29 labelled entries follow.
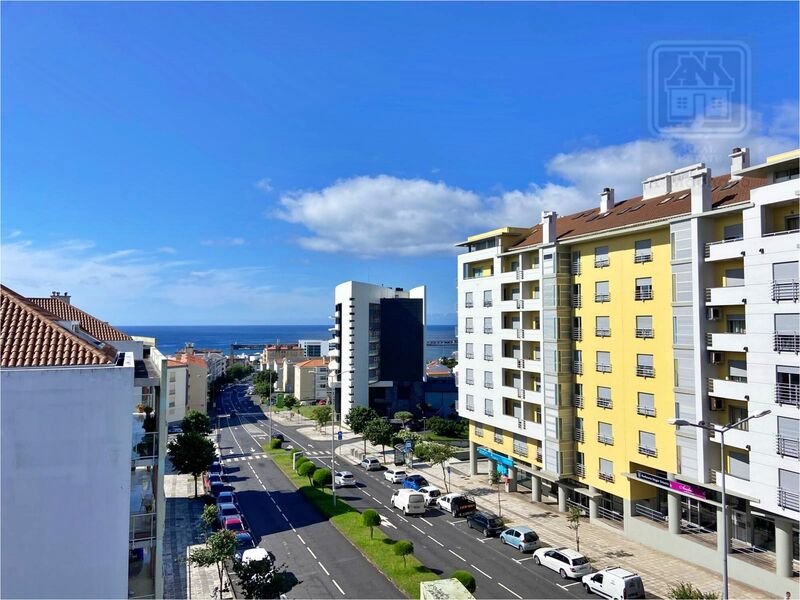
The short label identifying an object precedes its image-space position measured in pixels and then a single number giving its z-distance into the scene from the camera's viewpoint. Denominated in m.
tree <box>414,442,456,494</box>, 43.83
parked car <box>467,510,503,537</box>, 34.22
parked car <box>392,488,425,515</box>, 38.84
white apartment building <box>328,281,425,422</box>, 79.44
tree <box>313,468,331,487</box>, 45.06
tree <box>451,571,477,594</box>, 24.75
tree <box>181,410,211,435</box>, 48.94
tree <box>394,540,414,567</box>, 28.61
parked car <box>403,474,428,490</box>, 44.96
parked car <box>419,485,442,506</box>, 41.00
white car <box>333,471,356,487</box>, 47.06
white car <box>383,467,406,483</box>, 48.41
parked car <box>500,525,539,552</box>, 31.31
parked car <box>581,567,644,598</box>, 24.67
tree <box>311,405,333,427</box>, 71.81
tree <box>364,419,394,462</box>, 57.09
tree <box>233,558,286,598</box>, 21.44
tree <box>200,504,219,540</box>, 29.44
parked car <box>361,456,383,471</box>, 53.50
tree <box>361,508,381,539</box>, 32.44
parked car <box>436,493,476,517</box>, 38.34
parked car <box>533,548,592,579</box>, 27.44
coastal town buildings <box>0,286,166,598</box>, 13.16
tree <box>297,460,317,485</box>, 46.94
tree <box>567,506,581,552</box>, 30.62
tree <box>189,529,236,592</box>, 24.14
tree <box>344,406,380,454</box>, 65.32
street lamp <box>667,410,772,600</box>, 17.12
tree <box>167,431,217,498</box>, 42.55
